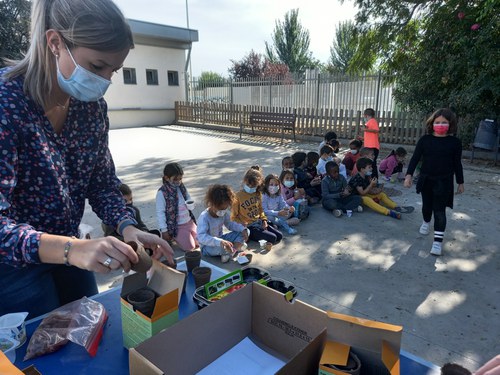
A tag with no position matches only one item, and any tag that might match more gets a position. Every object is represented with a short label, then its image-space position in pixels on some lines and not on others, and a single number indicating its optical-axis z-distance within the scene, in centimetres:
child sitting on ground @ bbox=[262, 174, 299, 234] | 480
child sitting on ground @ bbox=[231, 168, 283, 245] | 442
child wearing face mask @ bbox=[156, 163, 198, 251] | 414
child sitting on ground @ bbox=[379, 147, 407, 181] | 723
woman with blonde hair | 105
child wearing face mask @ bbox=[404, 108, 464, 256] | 400
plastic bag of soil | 130
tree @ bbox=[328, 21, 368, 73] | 3108
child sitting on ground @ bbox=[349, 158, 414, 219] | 558
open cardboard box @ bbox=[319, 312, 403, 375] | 105
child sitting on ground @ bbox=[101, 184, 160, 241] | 382
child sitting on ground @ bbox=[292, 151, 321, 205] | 595
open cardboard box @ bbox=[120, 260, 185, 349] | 122
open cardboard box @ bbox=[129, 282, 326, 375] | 108
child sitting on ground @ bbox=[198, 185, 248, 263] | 388
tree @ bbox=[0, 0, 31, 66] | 1245
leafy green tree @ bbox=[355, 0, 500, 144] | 803
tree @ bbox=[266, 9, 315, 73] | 2988
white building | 1667
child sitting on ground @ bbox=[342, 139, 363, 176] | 691
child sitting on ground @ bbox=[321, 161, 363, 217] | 547
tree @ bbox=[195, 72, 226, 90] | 1681
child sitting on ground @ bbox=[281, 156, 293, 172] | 594
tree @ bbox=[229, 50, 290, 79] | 2919
